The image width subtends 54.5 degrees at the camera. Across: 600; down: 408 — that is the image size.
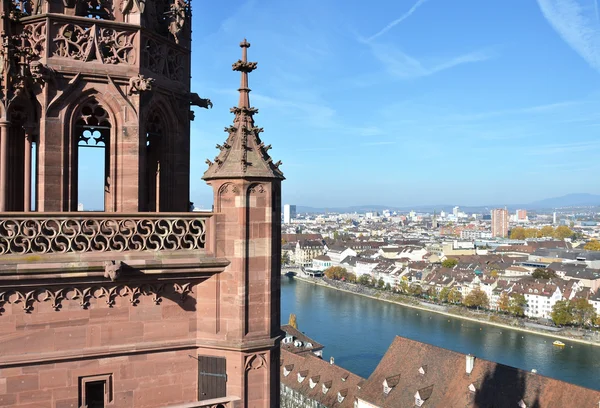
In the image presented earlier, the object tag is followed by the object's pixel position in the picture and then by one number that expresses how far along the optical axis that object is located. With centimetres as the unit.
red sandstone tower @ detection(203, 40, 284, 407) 787
